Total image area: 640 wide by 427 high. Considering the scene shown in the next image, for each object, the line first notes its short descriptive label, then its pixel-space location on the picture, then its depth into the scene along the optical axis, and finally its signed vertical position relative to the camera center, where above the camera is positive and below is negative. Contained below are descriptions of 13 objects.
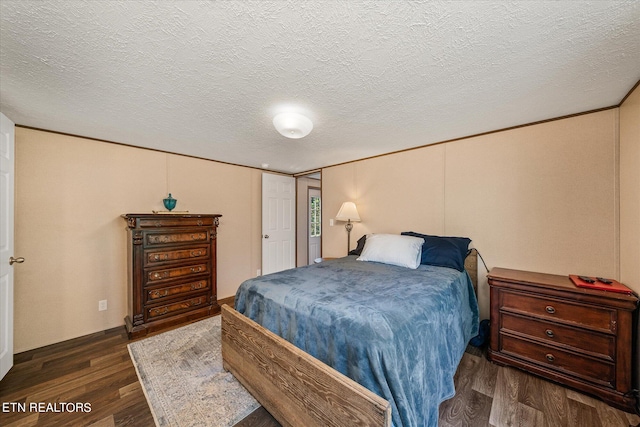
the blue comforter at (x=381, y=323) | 1.11 -0.65
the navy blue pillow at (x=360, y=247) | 3.13 -0.47
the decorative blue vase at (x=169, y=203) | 3.07 +0.13
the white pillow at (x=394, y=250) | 2.38 -0.41
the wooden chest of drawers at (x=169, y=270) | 2.53 -0.68
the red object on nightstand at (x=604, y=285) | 1.61 -0.54
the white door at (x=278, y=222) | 4.27 -0.19
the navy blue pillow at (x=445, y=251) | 2.34 -0.40
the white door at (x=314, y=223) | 5.30 -0.25
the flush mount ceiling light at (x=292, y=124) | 1.88 +0.73
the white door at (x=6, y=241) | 1.83 -0.23
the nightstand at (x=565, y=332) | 1.57 -0.91
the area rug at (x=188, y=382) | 1.52 -1.33
